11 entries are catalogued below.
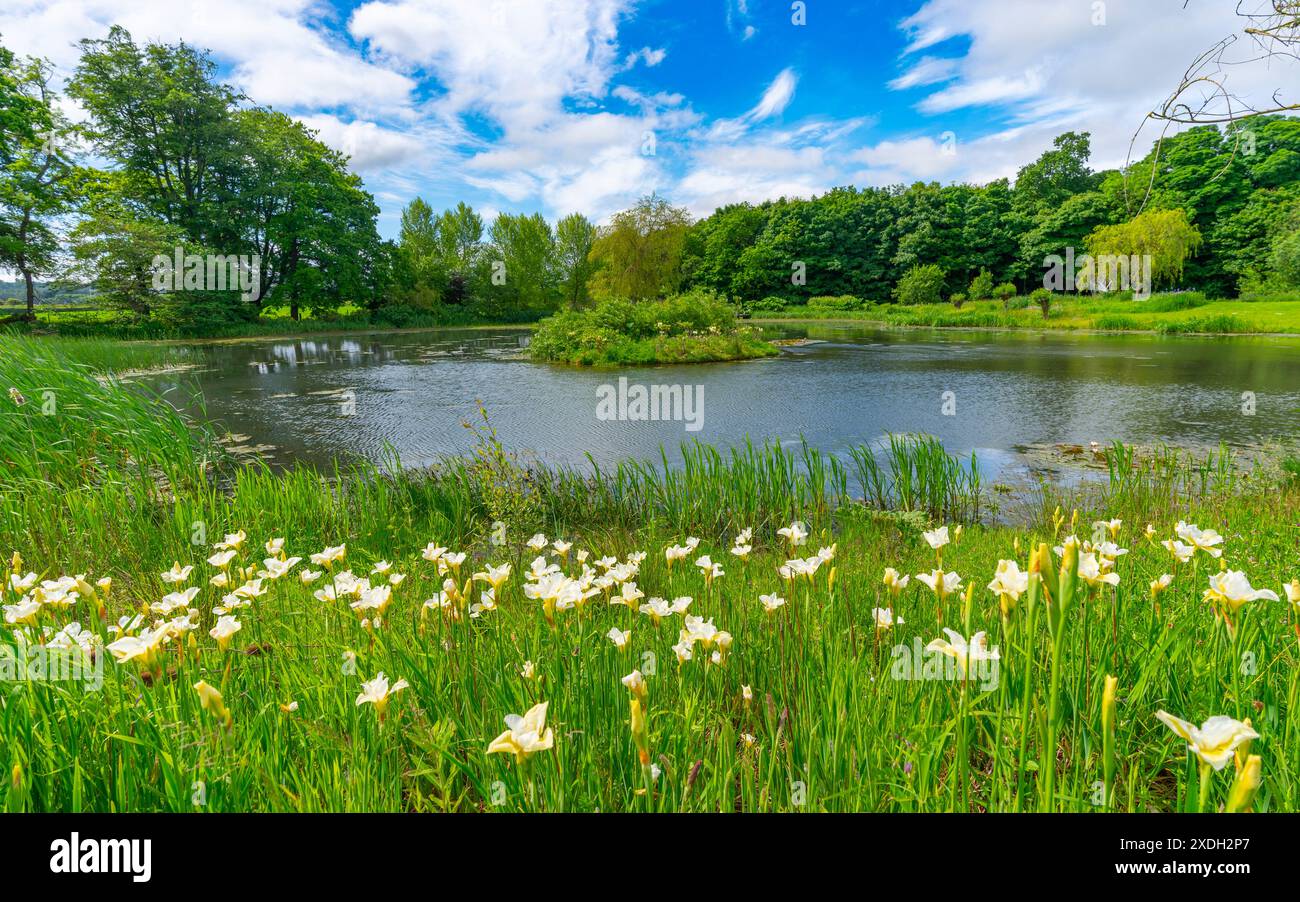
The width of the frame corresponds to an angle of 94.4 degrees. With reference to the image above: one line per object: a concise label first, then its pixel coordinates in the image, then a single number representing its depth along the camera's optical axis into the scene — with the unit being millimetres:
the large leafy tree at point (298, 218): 30672
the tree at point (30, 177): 22359
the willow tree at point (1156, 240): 32156
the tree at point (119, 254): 21688
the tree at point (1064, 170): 48594
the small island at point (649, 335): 18141
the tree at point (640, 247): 39375
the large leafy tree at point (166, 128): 25734
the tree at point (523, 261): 47812
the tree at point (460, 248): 47094
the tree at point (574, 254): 51688
